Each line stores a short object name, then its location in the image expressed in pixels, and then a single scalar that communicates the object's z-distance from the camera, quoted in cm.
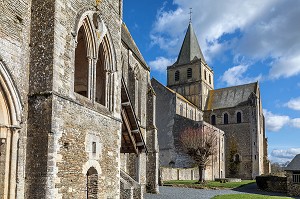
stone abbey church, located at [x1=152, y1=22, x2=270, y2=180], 4022
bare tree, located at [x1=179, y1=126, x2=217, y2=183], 3197
